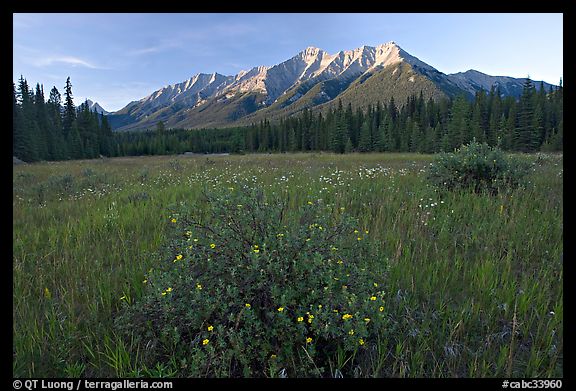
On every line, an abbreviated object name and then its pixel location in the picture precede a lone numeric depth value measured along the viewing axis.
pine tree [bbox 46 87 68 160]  50.25
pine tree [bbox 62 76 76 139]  61.54
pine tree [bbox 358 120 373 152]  67.94
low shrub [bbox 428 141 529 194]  7.09
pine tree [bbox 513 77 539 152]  52.12
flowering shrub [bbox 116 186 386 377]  2.09
